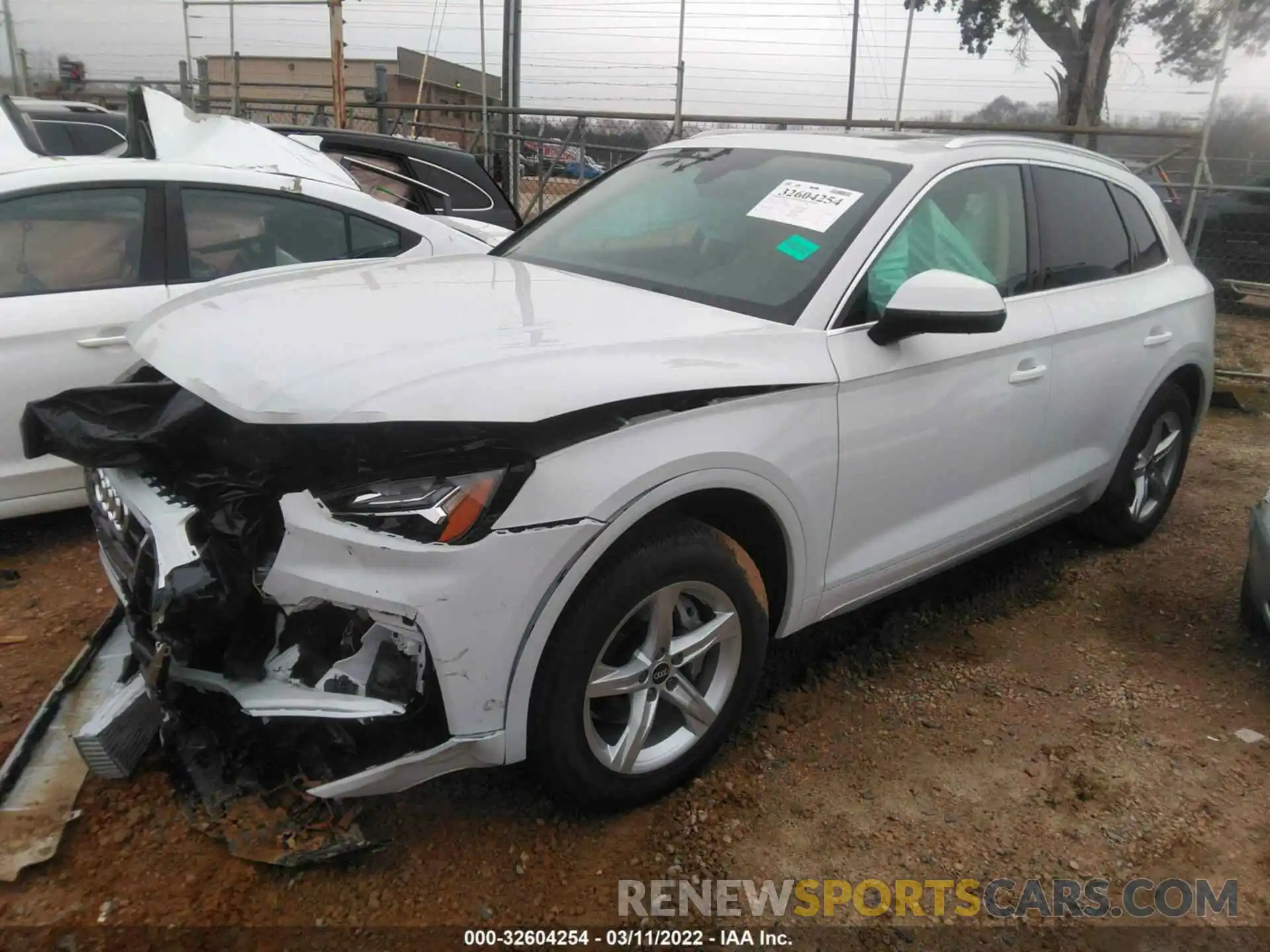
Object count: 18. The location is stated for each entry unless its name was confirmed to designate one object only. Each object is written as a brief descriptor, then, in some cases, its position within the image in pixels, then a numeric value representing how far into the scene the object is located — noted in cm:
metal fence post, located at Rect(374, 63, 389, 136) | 1149
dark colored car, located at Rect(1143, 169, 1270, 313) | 1080
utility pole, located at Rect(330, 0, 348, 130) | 972
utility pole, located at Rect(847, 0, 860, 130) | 863
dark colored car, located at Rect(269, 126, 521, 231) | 609
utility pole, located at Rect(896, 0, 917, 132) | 845
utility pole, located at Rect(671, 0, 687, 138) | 904
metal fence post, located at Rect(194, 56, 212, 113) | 1285
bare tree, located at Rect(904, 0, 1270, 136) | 835
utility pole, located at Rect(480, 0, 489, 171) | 1010
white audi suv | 200
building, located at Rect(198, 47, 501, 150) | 1166
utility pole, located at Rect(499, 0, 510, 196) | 1004
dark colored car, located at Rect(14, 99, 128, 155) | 714
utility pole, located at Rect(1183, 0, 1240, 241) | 716
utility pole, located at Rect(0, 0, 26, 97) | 1354
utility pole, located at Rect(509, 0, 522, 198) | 1005
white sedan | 359
